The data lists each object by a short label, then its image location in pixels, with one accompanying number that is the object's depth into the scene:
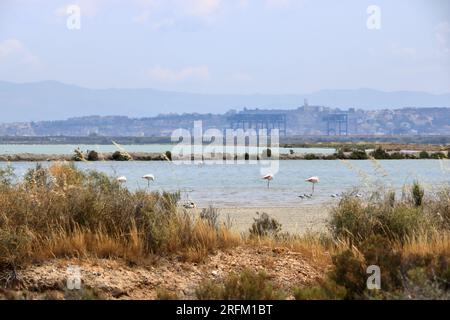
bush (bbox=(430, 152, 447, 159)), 76.35
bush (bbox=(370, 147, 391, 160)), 75.00
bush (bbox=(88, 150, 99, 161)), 57.98
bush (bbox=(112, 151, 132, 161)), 65.06
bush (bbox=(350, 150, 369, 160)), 70.79
